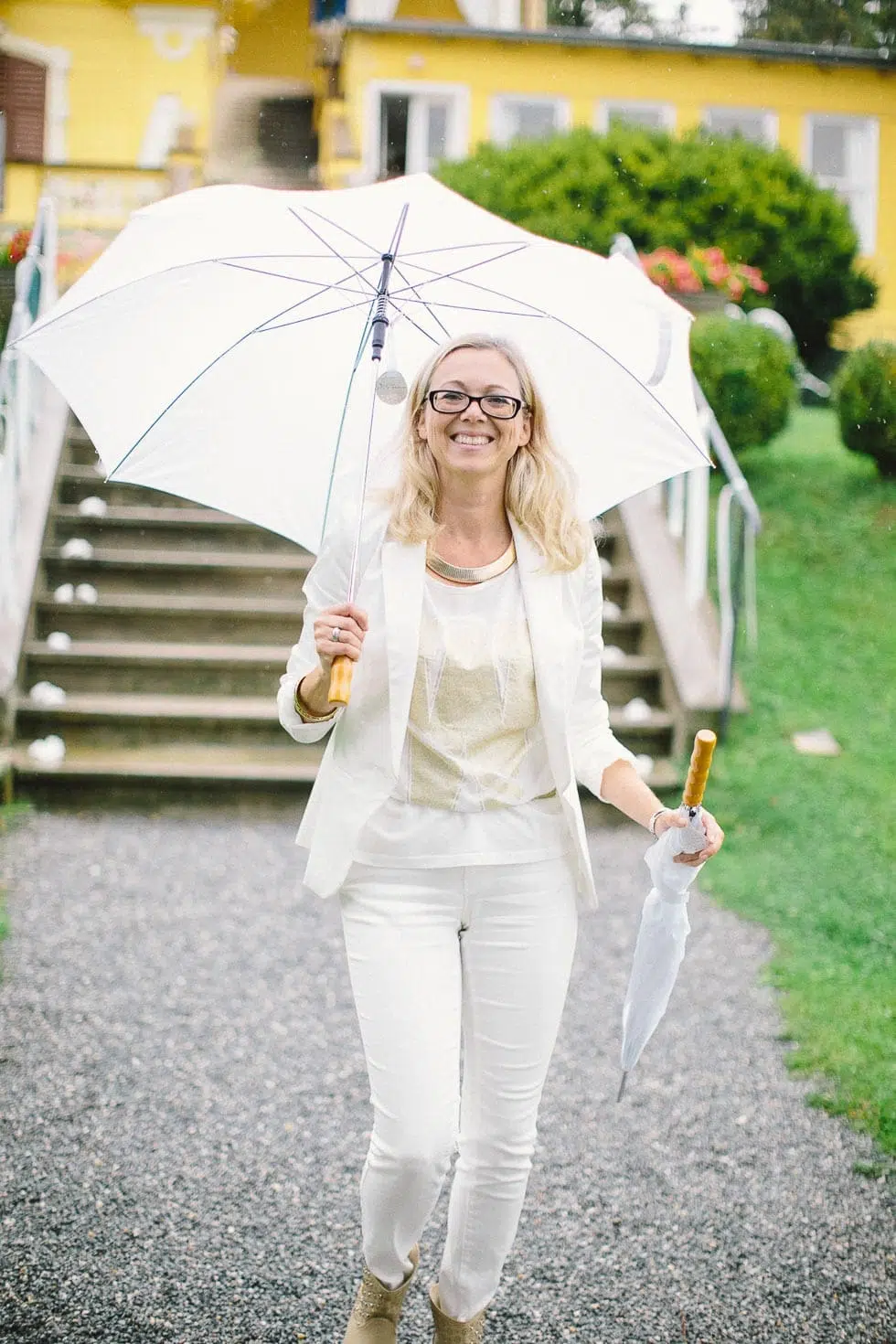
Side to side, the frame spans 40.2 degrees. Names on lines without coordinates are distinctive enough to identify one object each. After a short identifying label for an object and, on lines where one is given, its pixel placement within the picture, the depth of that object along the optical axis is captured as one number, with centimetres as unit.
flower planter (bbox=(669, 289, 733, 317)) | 852
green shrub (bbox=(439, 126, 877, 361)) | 1055
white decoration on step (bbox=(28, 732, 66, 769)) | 557
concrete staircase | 559
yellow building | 1330
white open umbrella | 231
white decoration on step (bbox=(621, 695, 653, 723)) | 585
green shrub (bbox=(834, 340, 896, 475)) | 782
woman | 199
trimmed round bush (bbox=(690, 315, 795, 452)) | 768
